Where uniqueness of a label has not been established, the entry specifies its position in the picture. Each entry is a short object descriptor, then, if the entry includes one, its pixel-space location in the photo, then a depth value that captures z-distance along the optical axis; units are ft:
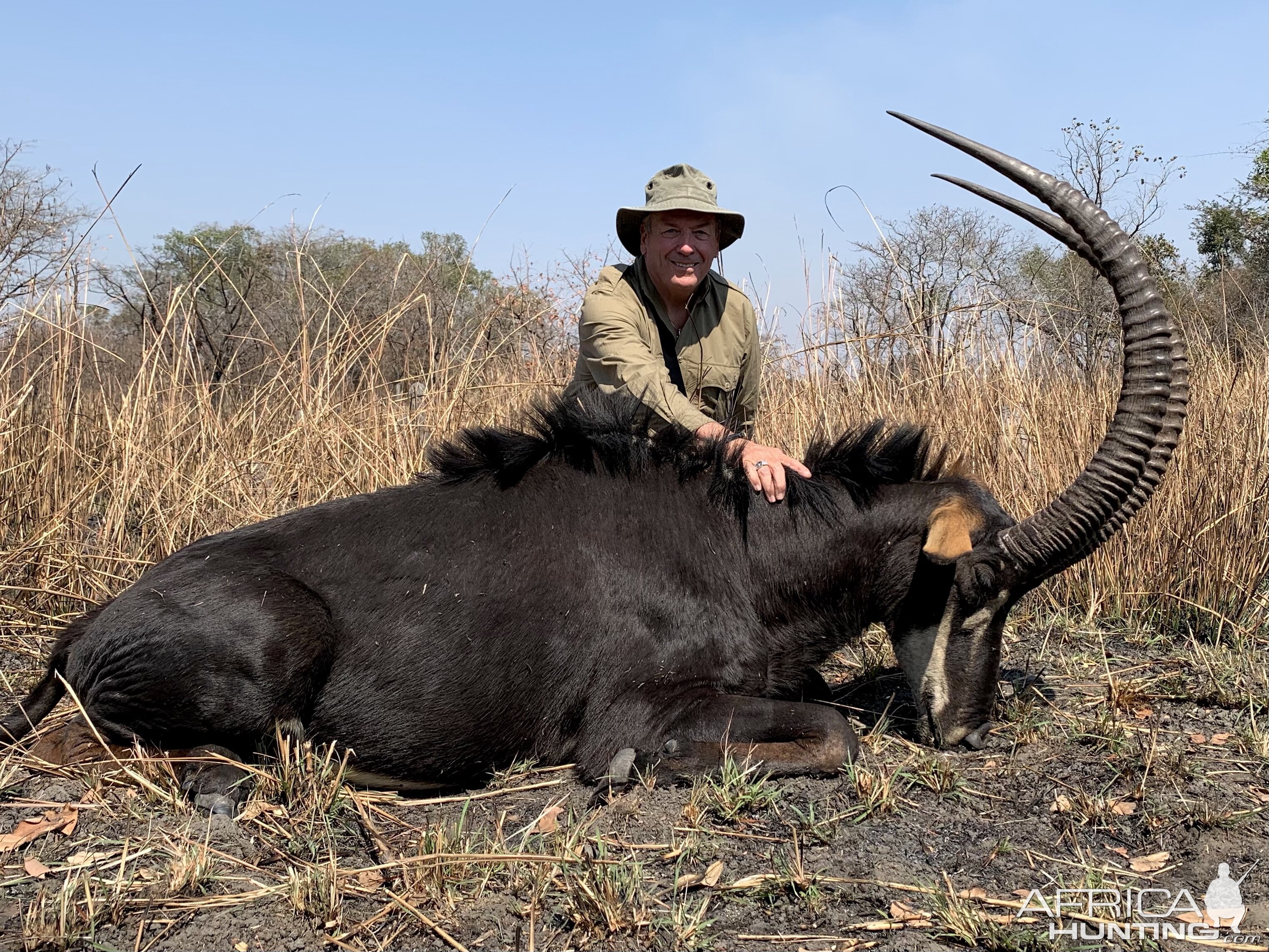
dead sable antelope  11.55
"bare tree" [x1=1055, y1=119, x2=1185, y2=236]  51.62
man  15.42
